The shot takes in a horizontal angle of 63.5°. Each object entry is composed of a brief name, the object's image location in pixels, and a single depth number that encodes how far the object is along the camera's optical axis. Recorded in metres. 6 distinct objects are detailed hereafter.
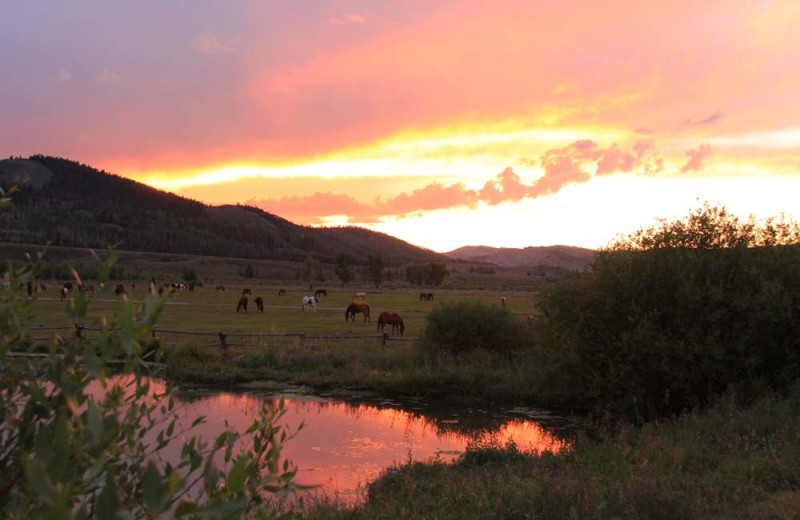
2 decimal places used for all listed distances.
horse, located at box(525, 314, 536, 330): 23.20
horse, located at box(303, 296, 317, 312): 44.38
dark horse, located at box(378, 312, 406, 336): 31.38
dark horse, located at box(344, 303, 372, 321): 37.44
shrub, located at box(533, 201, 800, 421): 13.30
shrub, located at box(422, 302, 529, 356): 21.70
